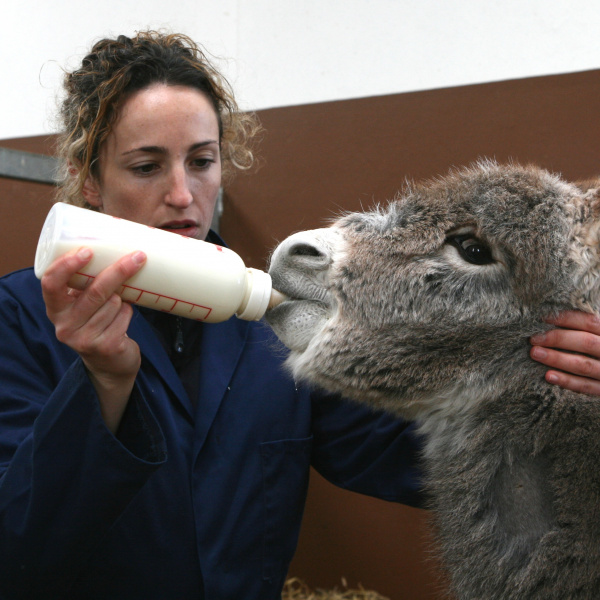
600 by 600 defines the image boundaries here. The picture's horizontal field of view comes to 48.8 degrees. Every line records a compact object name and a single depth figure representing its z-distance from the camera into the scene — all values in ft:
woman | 5.34
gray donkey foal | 5.29
